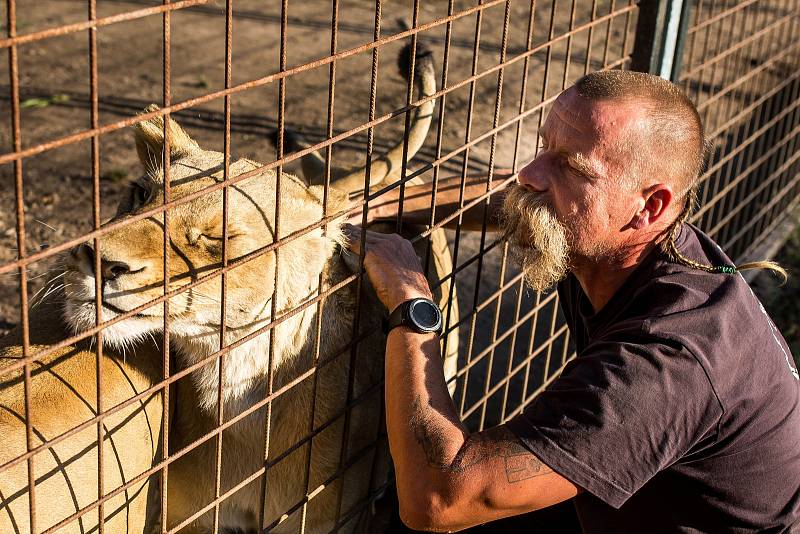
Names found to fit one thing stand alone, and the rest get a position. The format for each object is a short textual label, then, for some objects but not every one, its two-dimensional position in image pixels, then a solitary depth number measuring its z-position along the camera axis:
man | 2.06
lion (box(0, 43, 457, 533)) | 2.03
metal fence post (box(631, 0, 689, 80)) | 3.34
